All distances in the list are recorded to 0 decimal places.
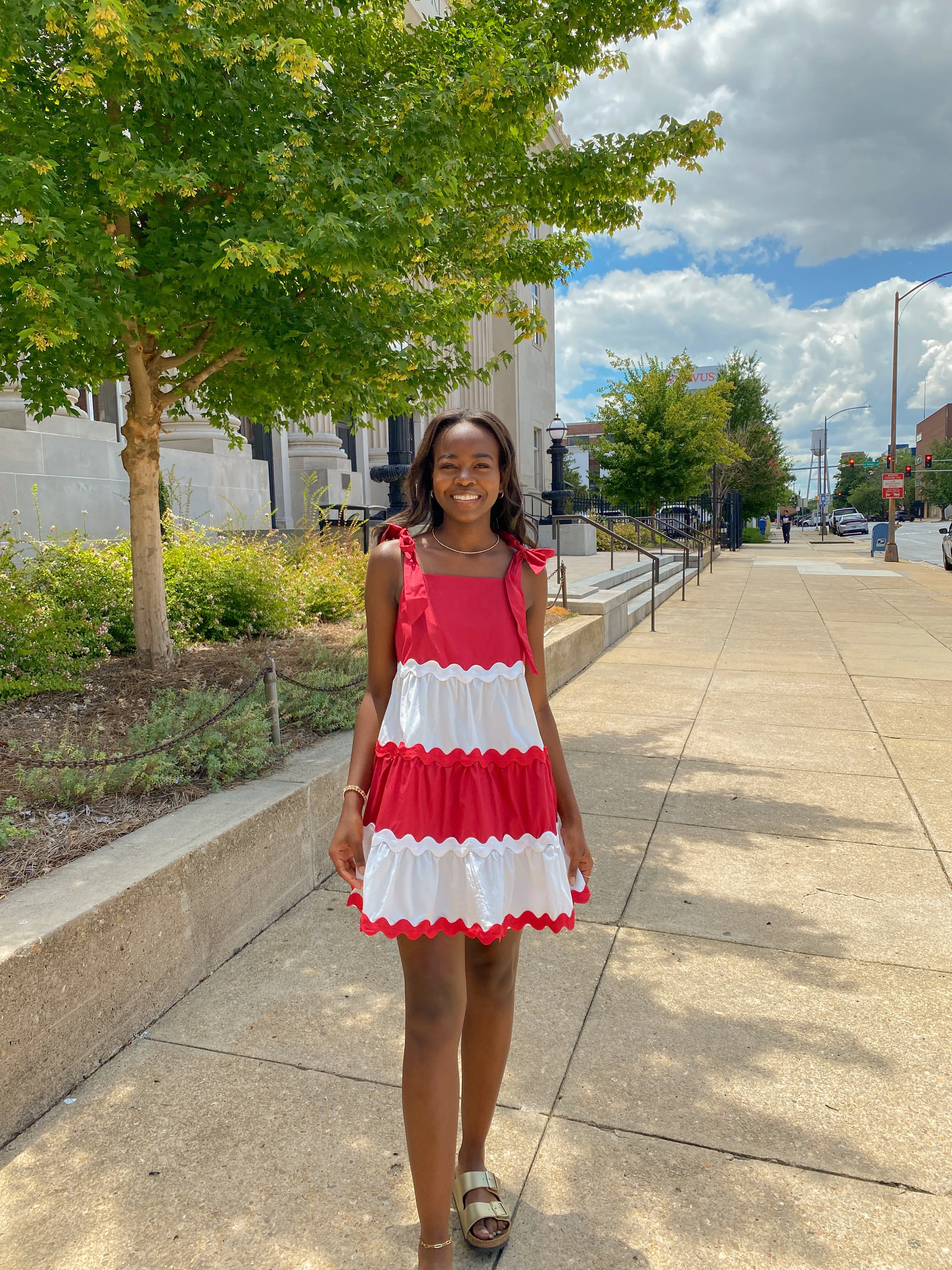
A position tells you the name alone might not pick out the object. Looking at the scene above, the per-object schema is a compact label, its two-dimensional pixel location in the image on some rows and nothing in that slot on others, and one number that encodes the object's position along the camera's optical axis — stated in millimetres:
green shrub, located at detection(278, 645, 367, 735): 5141
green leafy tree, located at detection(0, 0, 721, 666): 3873
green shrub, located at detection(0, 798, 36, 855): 3258
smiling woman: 1969
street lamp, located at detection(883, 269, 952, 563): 28344
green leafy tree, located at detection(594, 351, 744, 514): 27047
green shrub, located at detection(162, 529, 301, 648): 6945
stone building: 8406
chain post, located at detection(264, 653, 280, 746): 4602
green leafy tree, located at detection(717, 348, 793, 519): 41875
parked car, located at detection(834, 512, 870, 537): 64062
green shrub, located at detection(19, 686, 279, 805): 3750
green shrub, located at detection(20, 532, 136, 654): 6309
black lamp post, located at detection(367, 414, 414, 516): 11156
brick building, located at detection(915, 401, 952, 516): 126938
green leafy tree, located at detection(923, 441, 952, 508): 91562
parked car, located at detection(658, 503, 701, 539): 26688
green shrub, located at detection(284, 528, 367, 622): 8266
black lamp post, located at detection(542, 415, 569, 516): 22297
